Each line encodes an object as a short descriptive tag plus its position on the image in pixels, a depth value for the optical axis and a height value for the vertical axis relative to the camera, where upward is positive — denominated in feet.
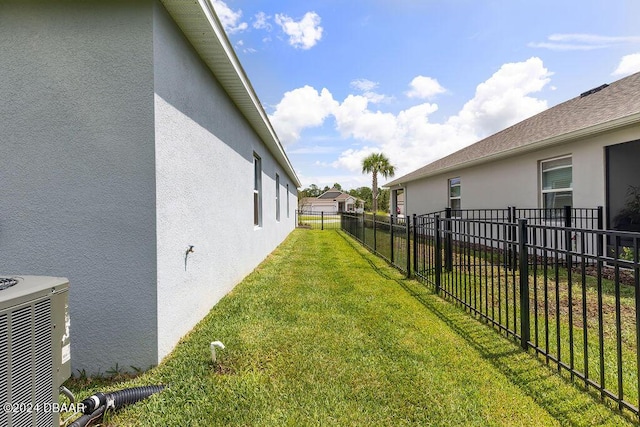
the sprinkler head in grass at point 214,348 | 9.14 -4.13
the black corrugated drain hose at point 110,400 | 6.63 -4.46
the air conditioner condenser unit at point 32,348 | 4.43 -2.18
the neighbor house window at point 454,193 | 42.02 +2.78
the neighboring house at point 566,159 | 21.53 +4.80
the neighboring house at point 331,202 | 177.88 +7.06
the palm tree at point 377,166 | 113.50 +18.13
